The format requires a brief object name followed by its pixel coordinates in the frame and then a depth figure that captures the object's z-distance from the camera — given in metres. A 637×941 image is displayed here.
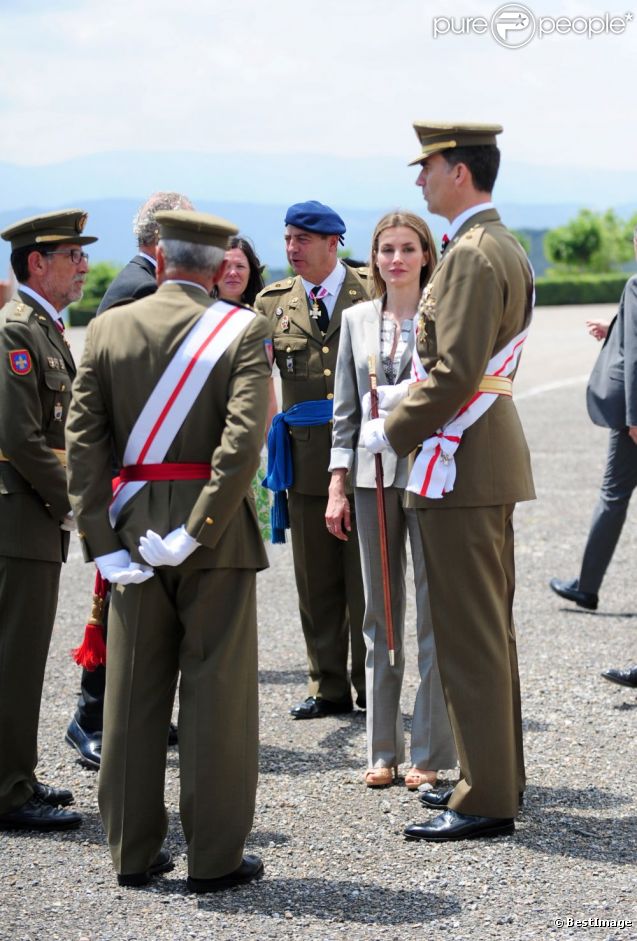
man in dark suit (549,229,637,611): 7.29
